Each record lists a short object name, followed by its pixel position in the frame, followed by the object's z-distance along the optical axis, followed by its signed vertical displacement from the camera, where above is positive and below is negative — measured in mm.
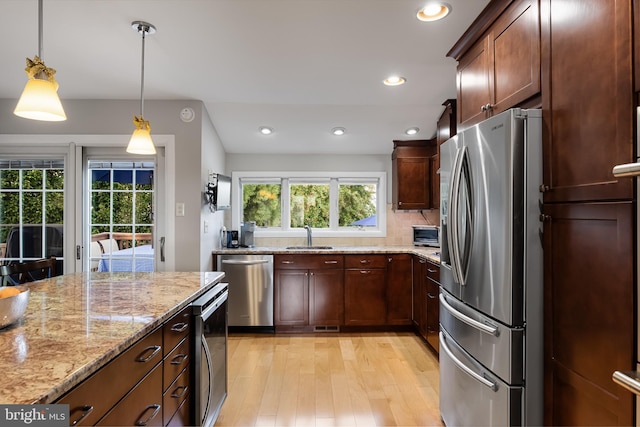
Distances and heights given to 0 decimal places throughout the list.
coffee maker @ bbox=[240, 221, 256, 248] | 4105 -206
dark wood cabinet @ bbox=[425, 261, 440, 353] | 2959 -762
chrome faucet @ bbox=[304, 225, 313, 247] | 4270 -239
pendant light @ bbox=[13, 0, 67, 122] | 1337 +487
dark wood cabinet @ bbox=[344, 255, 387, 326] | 3734 -788
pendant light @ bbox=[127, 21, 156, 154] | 1983 +473
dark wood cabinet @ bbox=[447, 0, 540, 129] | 1512 +819
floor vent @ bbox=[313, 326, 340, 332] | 3791 -1225
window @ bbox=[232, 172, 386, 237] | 4395 +193
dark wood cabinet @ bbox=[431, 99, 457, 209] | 3158 +835
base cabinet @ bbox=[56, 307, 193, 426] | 922 -552
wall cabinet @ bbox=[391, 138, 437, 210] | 3988 +498
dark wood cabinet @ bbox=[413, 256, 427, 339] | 3324 -789
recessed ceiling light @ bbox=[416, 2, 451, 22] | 1868 +1154
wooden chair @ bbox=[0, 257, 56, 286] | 1898 -314
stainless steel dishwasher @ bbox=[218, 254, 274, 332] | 3664 -754
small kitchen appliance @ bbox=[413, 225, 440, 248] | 3906 -206
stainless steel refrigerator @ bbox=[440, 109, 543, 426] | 1416 -215
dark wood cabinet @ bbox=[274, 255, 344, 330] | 3721 -817
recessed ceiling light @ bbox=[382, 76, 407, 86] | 2771 +1126
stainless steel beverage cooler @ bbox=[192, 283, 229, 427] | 1686 -729
